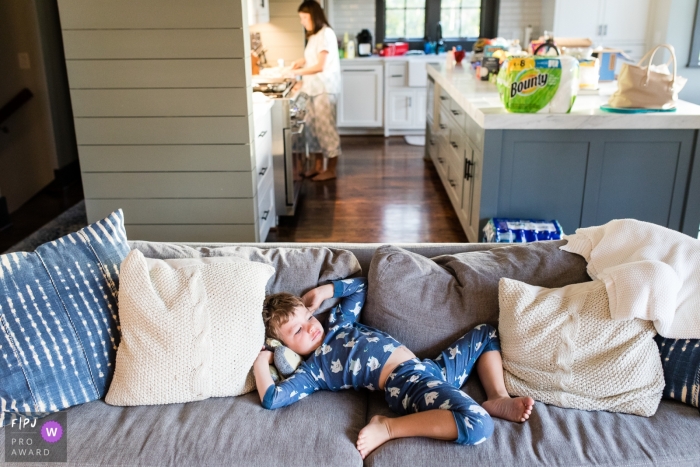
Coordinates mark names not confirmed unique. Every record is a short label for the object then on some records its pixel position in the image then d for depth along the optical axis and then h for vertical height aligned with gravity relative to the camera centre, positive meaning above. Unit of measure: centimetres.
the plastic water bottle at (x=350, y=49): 712 -30
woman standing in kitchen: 544 -54
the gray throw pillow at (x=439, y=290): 194 -78
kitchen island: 319 -71
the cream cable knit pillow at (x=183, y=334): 171 -80
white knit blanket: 170 -67
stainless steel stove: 435 -79
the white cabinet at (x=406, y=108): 719 -94
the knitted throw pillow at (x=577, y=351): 171 -86
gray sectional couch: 155 -99
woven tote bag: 316 -33
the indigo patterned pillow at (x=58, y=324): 163 -75
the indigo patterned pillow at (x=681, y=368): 169 -88
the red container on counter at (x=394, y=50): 720 -32
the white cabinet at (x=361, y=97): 714 -82
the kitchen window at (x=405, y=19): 745 +1
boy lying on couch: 162 -92
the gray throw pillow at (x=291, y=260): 201 -72
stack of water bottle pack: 314 -99
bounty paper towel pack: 310 -30
